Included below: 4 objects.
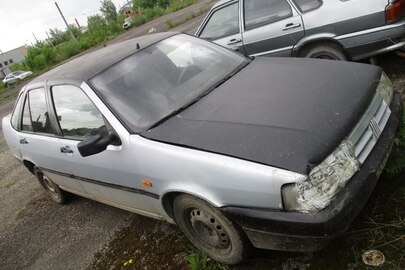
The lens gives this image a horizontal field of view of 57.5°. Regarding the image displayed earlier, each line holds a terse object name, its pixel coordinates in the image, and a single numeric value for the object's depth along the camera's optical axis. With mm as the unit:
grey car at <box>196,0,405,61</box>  4355
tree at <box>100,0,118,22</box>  63406
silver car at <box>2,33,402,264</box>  2203
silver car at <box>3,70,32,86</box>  32125
